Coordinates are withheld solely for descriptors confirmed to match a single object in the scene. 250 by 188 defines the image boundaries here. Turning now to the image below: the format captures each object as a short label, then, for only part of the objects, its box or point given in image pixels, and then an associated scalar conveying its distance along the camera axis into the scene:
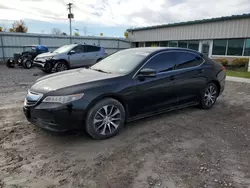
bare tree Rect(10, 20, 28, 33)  33.12
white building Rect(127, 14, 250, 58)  15.05
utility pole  36.75
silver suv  10.32
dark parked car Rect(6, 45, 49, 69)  13.41
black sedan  2.95
